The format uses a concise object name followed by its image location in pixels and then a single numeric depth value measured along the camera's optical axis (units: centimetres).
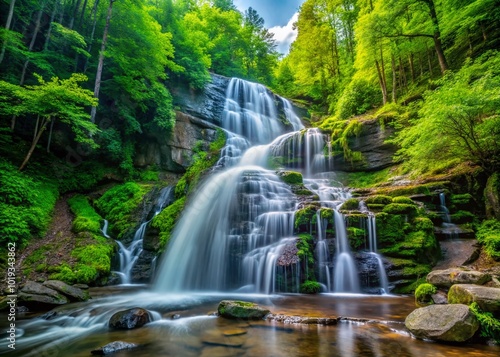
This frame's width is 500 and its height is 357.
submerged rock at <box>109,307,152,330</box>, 462
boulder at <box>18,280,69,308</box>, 592
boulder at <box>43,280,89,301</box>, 650
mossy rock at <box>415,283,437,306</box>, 546
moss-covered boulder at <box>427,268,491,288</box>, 495
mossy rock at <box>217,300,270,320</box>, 484
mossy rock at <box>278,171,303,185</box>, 1206
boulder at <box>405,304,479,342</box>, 352
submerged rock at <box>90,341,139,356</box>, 351
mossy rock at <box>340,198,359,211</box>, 937
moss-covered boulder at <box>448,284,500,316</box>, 381
